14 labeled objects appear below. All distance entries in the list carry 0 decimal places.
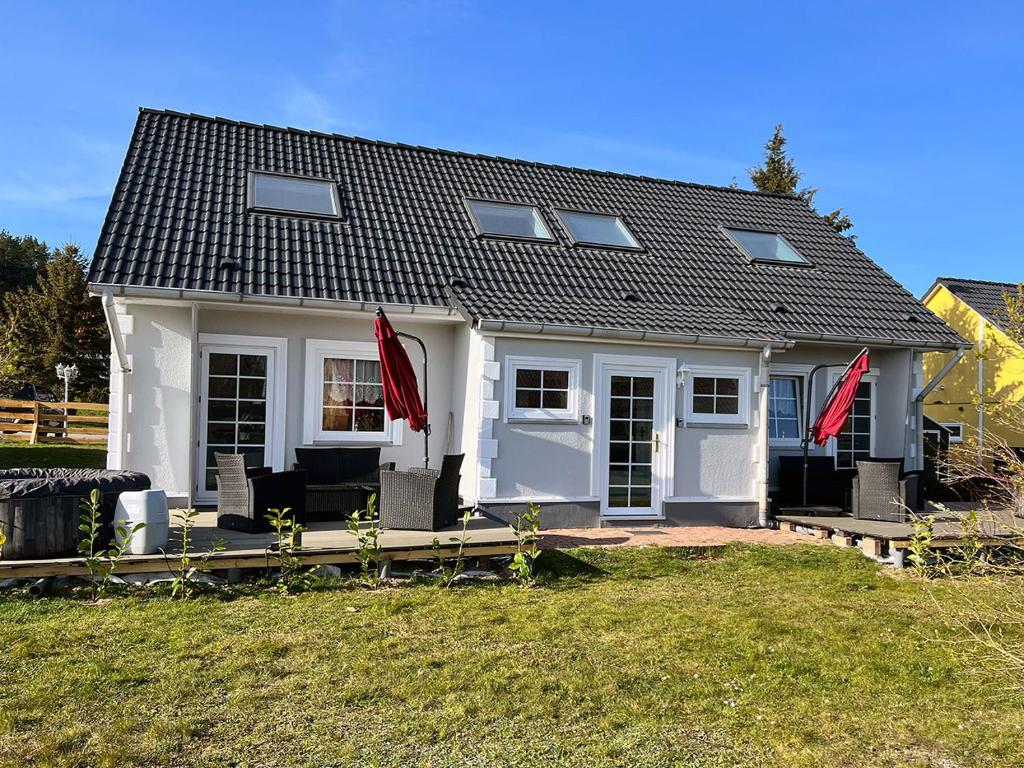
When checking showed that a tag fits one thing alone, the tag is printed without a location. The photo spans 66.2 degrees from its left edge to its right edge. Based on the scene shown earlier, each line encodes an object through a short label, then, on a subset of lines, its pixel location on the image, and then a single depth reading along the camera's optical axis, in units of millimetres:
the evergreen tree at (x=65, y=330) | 32031
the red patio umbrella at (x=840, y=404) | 9820
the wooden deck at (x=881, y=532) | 8336
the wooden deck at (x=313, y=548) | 6031
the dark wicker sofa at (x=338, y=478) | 8758
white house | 9195
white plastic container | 6453
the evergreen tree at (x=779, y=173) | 26500
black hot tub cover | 6281
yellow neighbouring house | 18953
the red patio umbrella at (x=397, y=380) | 8086
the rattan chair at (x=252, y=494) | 7566
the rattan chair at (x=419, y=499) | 7820
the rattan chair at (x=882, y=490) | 9750
